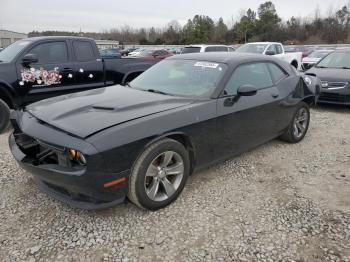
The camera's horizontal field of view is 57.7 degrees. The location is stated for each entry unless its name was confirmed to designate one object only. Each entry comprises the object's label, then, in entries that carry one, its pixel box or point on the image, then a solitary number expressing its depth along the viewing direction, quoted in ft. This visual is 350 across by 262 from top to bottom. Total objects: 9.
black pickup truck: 19.13
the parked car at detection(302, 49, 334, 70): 53.90
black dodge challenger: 9.02
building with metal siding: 151.95
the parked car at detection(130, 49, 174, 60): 60.46
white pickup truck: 45.71
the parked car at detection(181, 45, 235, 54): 44.47
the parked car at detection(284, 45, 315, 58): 67.69
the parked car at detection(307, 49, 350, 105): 24.13
